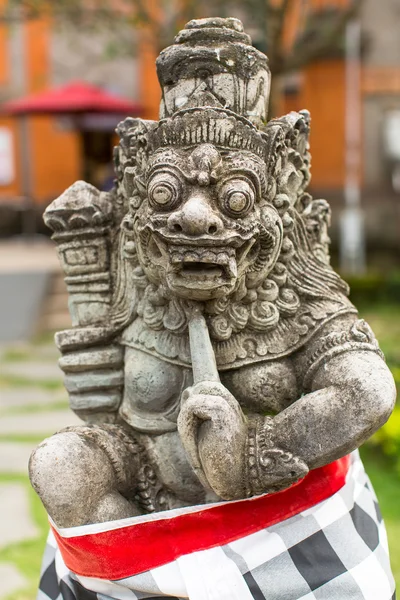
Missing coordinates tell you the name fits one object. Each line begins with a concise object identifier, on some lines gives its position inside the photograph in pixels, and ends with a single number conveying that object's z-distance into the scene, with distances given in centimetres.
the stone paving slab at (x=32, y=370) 602
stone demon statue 159
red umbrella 959
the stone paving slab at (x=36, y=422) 459
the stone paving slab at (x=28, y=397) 527
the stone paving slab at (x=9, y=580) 276
